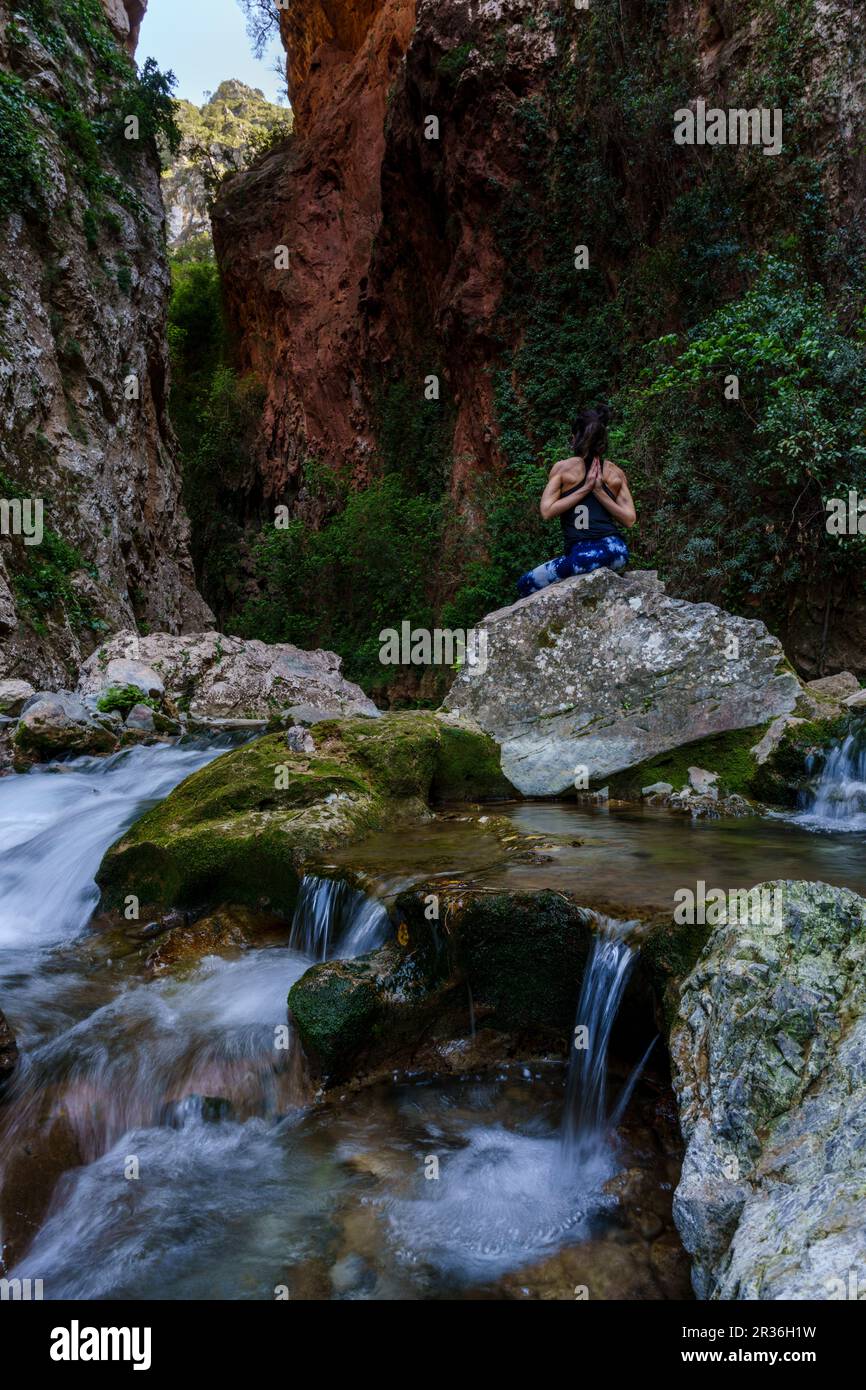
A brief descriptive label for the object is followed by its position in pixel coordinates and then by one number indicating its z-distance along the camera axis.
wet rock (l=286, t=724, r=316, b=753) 5.84
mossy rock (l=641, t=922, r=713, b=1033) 2.92
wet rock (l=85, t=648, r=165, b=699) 10.82
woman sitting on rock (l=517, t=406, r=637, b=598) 6.79
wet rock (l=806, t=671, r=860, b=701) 8.26
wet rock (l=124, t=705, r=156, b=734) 9.94
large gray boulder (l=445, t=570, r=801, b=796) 6.27
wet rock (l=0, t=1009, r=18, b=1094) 3.38
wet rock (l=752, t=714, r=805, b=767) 5.94
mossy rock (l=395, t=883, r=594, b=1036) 3.32
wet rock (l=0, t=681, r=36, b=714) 9.92
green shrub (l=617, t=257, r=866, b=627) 9.31
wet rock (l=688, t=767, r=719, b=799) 5.97
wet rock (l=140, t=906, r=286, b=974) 4.39
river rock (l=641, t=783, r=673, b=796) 6.06
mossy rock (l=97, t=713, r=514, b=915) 4.64
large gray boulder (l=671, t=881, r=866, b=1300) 1.79
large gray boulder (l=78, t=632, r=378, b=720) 11.20
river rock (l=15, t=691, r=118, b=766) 8.94
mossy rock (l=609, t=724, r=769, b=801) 6.07
